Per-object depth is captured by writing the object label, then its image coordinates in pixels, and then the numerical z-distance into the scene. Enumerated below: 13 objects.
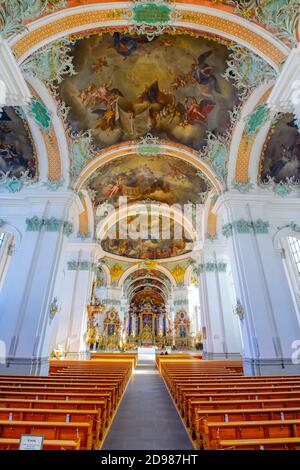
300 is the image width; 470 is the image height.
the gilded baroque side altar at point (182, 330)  29.31
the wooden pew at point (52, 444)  2.41
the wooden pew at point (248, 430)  2.88
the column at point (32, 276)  8.66
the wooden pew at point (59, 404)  3.69
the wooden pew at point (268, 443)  2.48
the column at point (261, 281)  8.88
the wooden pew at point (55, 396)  4.18
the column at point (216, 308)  14.42
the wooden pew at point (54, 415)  3.31
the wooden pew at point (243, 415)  3.35
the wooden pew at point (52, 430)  2.92
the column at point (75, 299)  14.37
